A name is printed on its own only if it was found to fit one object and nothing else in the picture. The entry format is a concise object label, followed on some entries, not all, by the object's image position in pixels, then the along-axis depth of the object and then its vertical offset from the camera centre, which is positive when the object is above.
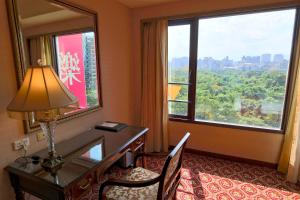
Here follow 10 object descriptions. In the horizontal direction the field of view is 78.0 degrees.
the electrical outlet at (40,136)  1.66 -0.58
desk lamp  1.23 -0.19
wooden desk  1.24 -0.72
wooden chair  1.34 -0.94
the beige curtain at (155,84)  2.91 -0.22
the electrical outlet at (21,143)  1.50 -0.60
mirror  1.51 +0.26
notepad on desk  2.16 -0.66
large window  2.51 +0.04
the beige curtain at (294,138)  2.29 -0.85
